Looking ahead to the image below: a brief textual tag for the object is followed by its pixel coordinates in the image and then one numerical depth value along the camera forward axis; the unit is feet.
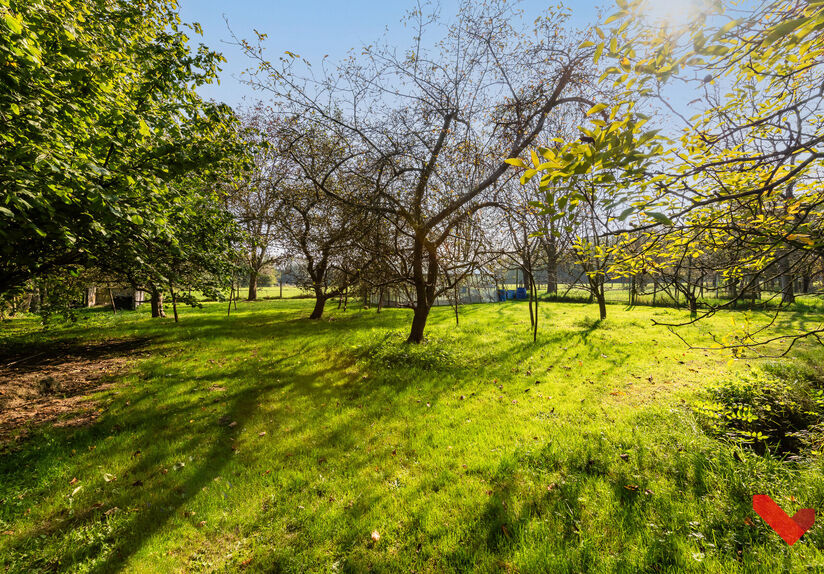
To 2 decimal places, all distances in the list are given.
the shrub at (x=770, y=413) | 13.09
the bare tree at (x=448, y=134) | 21.56
